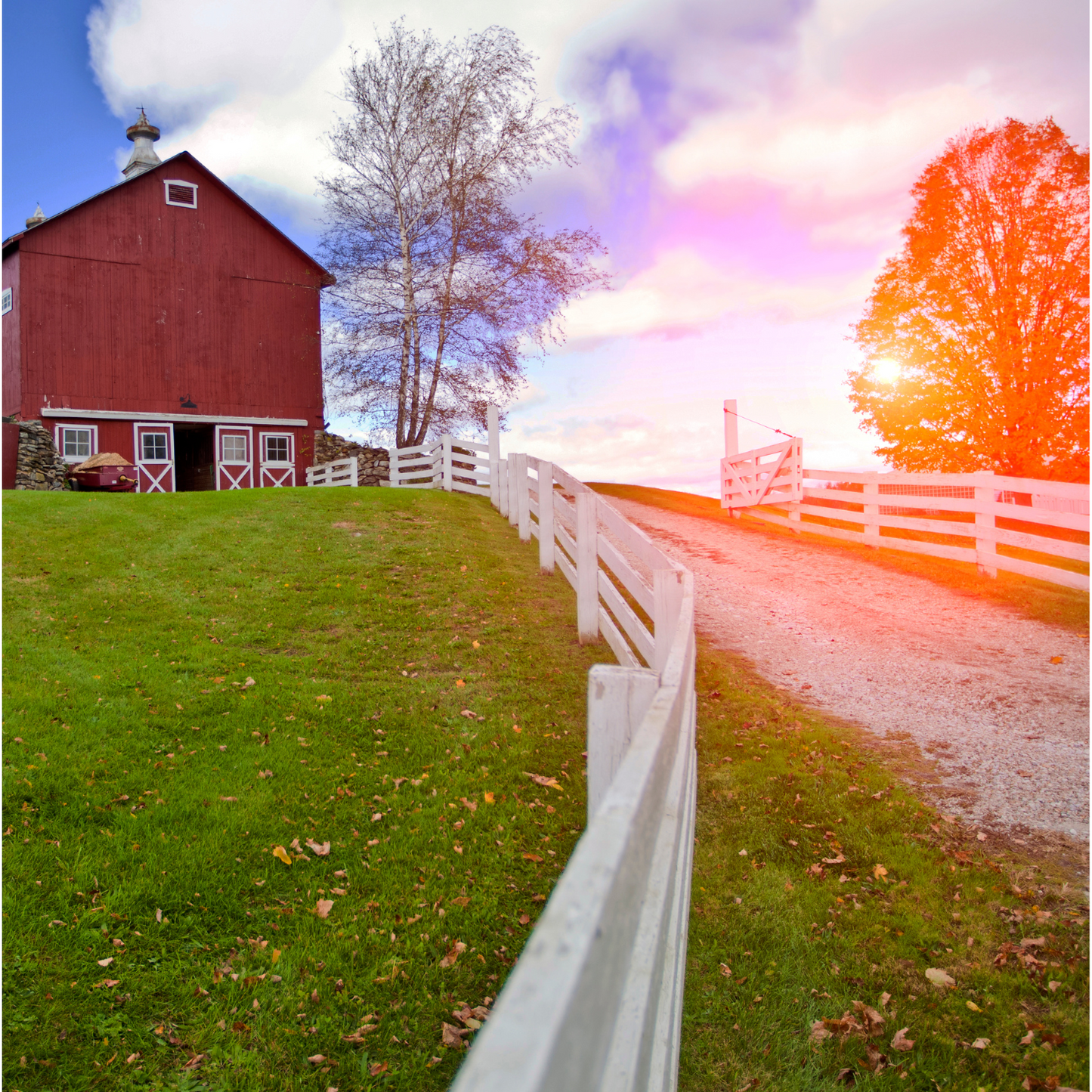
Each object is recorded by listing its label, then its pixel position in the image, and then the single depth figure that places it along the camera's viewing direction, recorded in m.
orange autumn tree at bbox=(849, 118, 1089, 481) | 16.88
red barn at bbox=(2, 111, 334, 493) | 22.77
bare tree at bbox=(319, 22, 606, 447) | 23.19
